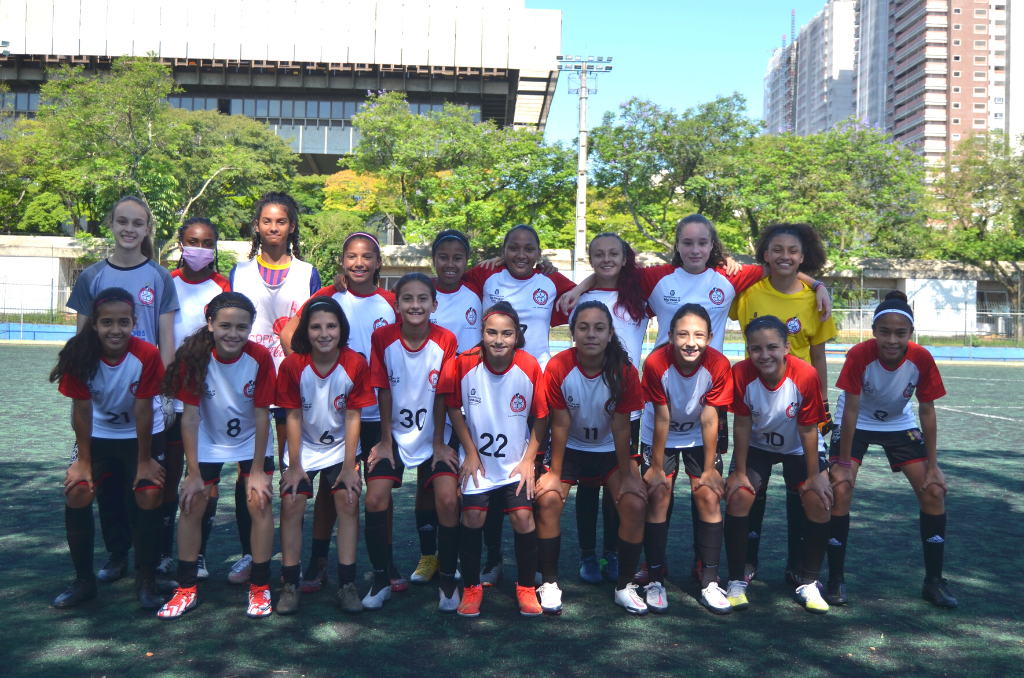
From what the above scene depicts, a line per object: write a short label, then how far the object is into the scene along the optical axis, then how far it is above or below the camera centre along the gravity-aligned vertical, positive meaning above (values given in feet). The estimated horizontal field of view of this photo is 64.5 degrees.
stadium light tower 83.15 +26.75
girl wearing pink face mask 14.75 +0.75
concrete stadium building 162.50 +59.72
